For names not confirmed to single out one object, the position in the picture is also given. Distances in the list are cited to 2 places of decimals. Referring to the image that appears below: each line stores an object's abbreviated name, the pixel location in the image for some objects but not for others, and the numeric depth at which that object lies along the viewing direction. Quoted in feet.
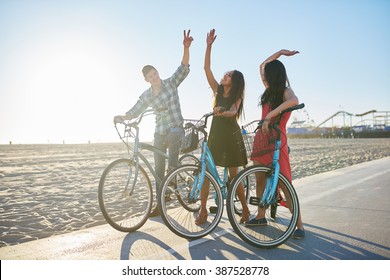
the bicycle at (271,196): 11.23
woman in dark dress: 13.76
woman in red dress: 12.34
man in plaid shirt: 15.70
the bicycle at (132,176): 13.20
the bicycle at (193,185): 12.22
